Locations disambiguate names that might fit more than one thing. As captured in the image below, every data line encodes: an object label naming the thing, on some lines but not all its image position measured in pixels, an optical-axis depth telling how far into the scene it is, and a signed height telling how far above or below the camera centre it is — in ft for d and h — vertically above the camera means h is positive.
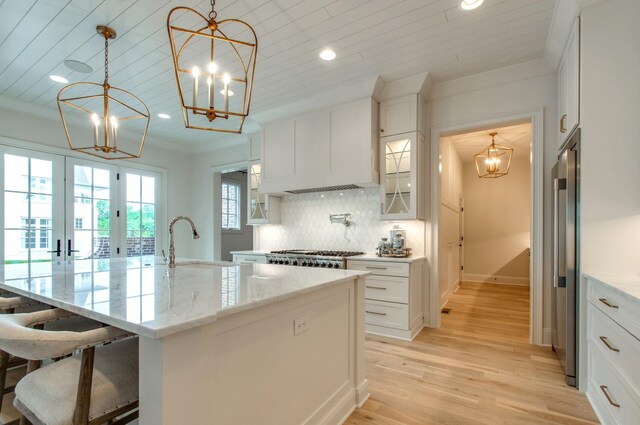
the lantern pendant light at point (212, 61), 5.41 +4.95
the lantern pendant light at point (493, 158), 17.98 +3.63
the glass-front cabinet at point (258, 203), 15.62 +0.52
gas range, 11.82 -1.75
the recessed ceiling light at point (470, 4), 7.58 +5.06
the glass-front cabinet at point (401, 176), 11.66 +1.42
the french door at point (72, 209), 13.21 +0.20
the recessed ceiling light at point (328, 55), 9.77 +4.99
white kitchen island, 3.27 -1.61
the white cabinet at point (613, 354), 5.05 -2.54
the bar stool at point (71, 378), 3.33 -2.06
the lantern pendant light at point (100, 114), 12.85 +4.64
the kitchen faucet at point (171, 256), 8.05 -1.09
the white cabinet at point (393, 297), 10.93 -2.97
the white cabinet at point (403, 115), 11.69 +3.71
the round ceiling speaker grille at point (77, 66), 10.12 +4.79
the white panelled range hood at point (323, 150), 12.11 +2.66
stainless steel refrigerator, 7.52 -0.84
